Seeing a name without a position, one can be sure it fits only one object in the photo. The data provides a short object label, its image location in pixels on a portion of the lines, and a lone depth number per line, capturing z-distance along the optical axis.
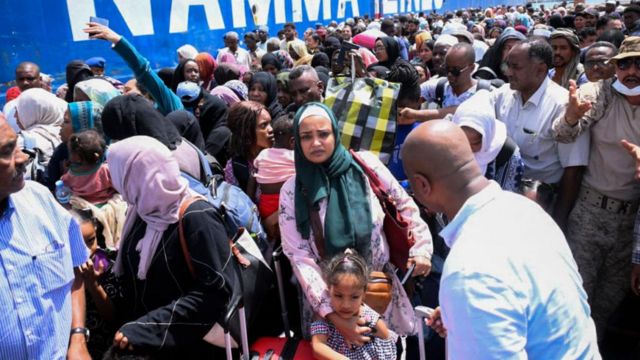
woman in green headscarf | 2.56
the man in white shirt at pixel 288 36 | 10.56
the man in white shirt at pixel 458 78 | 4.11
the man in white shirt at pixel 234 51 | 9.31
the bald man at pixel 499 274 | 1.25
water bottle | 3.14
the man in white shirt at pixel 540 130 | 3.13
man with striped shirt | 1.73
